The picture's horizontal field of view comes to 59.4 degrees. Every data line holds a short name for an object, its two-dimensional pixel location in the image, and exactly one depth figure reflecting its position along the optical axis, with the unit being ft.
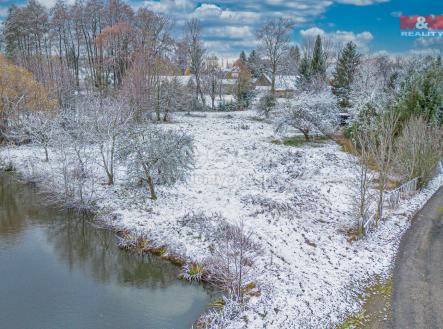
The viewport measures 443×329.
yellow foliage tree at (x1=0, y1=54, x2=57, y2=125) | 97.66
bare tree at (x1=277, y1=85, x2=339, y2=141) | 100.32
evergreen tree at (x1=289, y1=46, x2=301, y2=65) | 244.01
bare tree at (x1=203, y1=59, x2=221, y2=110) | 180.86
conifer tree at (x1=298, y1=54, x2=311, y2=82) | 179.13
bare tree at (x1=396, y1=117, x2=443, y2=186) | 66.64
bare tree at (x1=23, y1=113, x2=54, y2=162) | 83.20
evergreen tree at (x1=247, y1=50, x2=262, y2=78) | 222.89
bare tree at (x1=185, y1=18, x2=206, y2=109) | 172.94
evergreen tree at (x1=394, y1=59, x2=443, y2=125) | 82.48
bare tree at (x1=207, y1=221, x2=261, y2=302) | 41.18
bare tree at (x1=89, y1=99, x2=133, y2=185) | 67.05
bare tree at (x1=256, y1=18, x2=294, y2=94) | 171.20
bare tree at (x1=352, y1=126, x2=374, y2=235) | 49.30
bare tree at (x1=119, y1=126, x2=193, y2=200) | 62.23
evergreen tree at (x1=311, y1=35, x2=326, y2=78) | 175.07
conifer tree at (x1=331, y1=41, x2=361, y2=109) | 164.04
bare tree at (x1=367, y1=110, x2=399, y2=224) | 49.14
